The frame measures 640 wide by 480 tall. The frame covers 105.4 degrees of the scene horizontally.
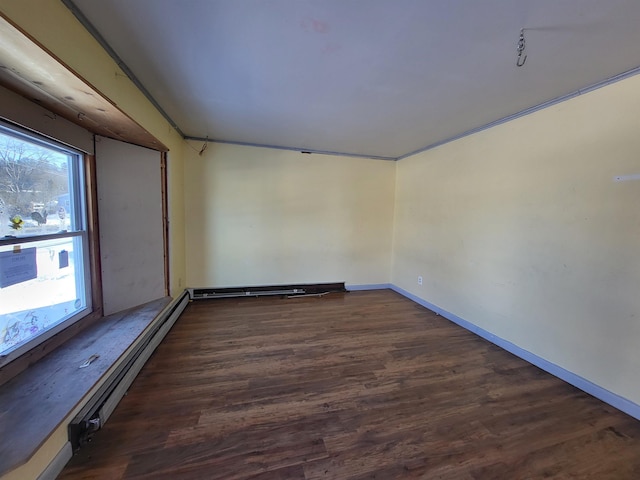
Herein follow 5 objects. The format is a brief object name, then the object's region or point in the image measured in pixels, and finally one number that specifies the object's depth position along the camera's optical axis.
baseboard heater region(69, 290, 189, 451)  1.33
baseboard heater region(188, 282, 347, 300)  3.77
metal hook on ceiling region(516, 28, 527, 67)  1.42
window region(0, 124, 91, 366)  1.42
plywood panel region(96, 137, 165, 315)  2.28
